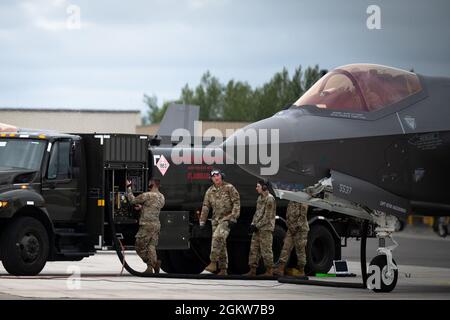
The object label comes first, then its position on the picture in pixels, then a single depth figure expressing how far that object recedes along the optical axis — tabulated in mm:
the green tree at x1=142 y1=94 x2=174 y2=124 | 128750
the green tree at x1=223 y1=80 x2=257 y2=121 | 95562
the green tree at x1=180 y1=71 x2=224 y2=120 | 112750
